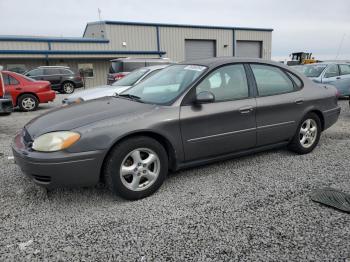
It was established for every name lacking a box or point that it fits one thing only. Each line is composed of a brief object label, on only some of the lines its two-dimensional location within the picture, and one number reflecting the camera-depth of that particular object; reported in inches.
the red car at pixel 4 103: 280.7
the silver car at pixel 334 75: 407.5
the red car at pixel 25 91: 397.1
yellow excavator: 1082.2
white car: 279.0
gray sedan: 114.7
